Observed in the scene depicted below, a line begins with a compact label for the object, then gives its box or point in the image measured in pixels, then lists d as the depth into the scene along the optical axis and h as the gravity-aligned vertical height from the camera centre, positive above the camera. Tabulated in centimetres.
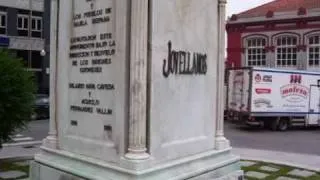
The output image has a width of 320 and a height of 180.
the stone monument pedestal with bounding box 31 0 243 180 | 562 -12
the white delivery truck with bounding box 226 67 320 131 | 2581 -71
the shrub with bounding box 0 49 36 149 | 1113 -30
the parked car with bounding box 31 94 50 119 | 3086 -151
